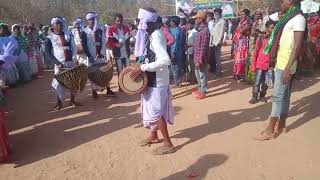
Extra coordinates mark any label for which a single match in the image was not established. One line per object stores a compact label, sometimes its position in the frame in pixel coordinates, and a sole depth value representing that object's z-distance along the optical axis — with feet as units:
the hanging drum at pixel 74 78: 16.33
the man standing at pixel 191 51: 23.43
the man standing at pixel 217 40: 24.25
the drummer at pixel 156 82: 11.36
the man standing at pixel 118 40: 21.86
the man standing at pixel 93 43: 20.06
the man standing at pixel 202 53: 18.94
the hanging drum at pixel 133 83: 11.67
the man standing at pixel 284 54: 11.91
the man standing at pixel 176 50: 21.52
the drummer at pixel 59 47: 17.92
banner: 34.78
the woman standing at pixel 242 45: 21.49
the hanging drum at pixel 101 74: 18.53
